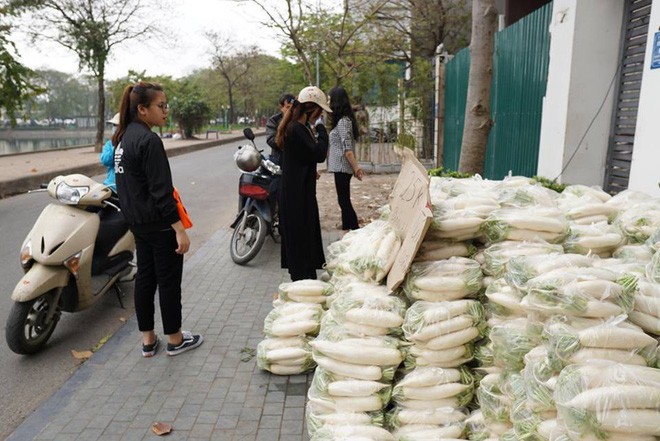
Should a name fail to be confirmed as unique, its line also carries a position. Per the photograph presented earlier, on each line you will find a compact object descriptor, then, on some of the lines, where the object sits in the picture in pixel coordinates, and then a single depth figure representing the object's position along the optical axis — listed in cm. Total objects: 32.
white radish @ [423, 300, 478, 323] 248
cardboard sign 262
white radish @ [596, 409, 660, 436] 160
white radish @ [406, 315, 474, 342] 246
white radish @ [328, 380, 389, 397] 250
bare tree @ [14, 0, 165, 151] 2020
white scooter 383
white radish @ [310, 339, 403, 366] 253
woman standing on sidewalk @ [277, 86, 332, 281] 417
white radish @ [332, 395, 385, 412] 250
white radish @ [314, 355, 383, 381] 253
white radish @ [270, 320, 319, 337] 348
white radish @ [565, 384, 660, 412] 162
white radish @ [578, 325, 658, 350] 179
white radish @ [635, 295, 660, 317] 193
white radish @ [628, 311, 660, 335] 191
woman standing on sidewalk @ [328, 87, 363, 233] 643
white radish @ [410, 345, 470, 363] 249
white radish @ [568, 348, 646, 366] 179
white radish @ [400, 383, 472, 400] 244
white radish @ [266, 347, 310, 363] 344
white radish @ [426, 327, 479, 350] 246
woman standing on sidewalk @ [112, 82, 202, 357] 341
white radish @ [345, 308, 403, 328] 263
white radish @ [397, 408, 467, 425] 240
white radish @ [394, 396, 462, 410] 245
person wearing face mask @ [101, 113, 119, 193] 525
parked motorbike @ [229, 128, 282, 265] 606
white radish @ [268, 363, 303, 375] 349
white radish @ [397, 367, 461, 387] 245
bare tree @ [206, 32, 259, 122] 4769
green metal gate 662
